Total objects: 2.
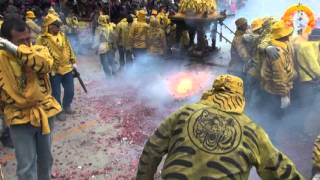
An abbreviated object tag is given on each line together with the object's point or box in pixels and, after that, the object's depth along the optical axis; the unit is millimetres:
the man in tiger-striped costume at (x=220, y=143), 2075
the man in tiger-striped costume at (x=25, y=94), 2981
